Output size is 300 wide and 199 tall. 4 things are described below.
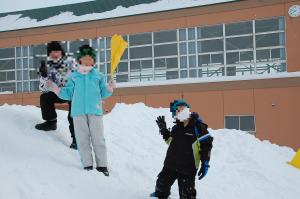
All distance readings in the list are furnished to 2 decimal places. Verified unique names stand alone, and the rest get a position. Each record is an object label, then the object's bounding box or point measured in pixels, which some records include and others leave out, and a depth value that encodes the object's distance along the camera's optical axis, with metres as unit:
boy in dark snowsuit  4.82
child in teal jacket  4.94
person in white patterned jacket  5.44
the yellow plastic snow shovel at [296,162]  9.14
